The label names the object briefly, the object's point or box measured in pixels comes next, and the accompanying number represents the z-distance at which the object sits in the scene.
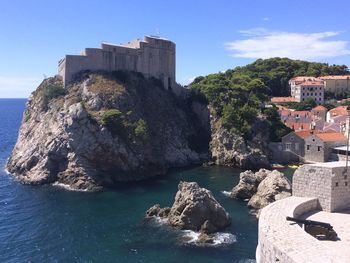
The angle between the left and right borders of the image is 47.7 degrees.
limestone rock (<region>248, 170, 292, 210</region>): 40.09
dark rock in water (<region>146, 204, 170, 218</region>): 38.81
